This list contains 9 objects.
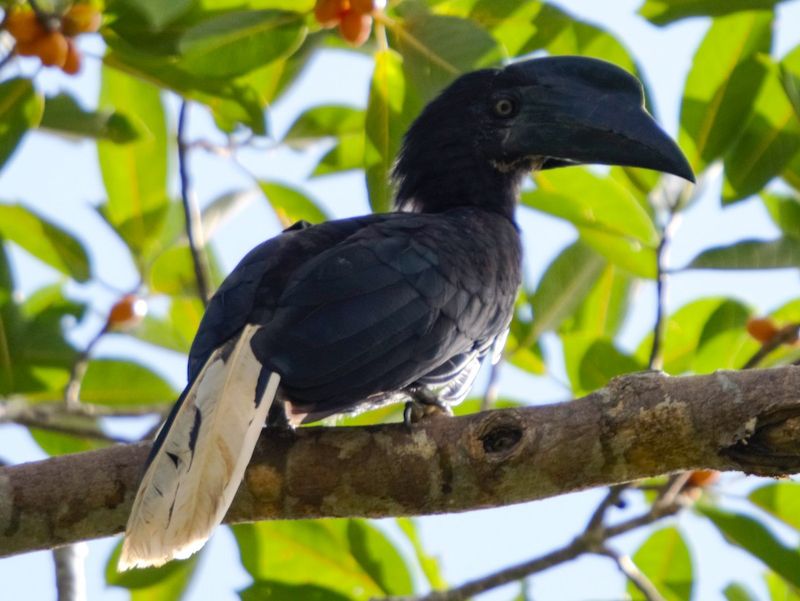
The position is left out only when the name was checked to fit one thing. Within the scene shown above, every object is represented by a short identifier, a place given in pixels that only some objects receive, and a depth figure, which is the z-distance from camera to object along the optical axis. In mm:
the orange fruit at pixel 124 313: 10047
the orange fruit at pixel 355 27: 8930
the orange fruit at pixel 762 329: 9484
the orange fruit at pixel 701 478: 9211
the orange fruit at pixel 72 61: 9180
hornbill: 6805
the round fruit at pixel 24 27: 8953
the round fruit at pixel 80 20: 9062
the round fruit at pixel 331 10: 9016
